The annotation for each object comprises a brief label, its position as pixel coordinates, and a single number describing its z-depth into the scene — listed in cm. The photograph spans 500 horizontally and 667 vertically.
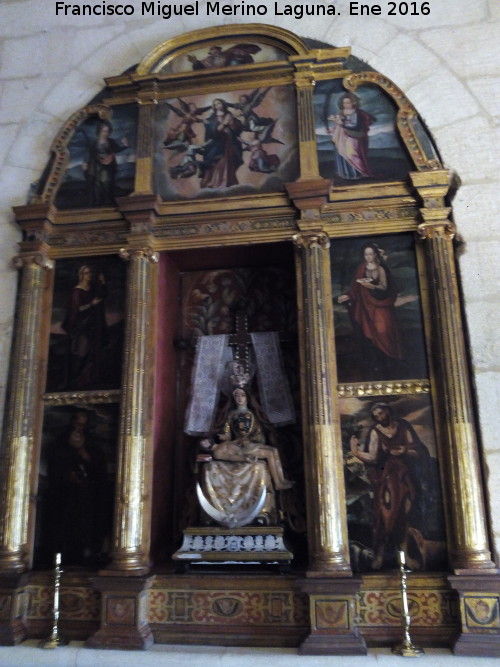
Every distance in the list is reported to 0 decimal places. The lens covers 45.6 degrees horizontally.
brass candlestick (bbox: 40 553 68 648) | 536
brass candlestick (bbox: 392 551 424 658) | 495
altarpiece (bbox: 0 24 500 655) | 545
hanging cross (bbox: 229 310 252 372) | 682
